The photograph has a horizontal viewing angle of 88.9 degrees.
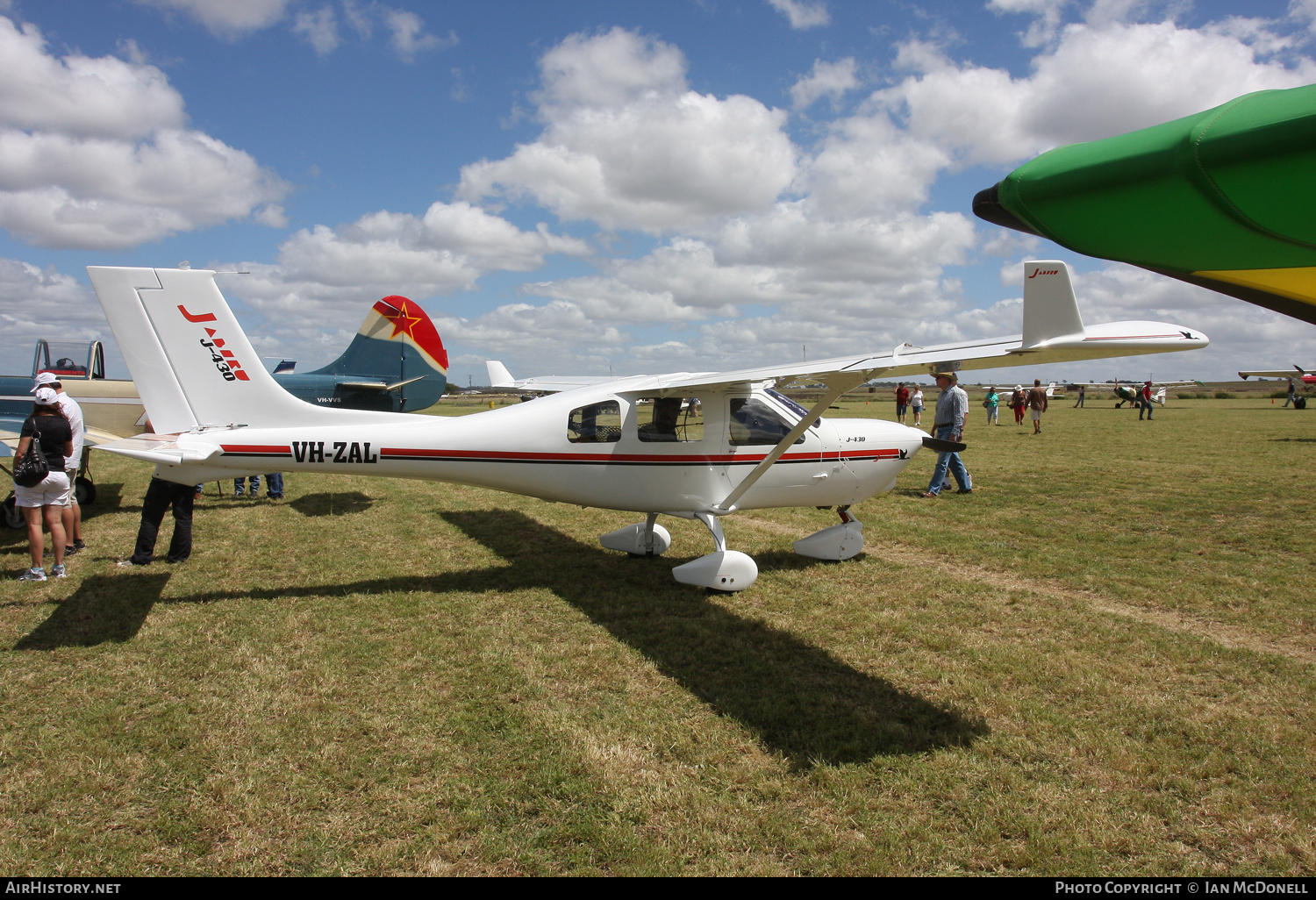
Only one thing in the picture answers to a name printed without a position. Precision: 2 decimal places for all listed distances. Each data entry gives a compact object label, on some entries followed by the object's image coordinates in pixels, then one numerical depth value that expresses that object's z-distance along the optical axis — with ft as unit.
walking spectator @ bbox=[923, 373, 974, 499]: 37.70
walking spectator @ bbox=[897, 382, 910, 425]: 86.33
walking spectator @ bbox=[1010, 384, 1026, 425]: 94.68
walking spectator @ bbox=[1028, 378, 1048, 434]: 83.20
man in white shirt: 21.53
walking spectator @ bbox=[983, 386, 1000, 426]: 98.97
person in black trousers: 24.12
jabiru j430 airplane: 18.40
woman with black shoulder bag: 20.81
